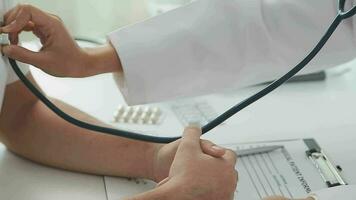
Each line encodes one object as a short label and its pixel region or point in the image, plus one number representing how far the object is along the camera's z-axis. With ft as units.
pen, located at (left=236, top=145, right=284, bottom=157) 4.41
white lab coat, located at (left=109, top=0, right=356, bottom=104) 4.23
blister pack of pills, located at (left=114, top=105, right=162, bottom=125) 4.85
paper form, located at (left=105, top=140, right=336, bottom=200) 4.06
